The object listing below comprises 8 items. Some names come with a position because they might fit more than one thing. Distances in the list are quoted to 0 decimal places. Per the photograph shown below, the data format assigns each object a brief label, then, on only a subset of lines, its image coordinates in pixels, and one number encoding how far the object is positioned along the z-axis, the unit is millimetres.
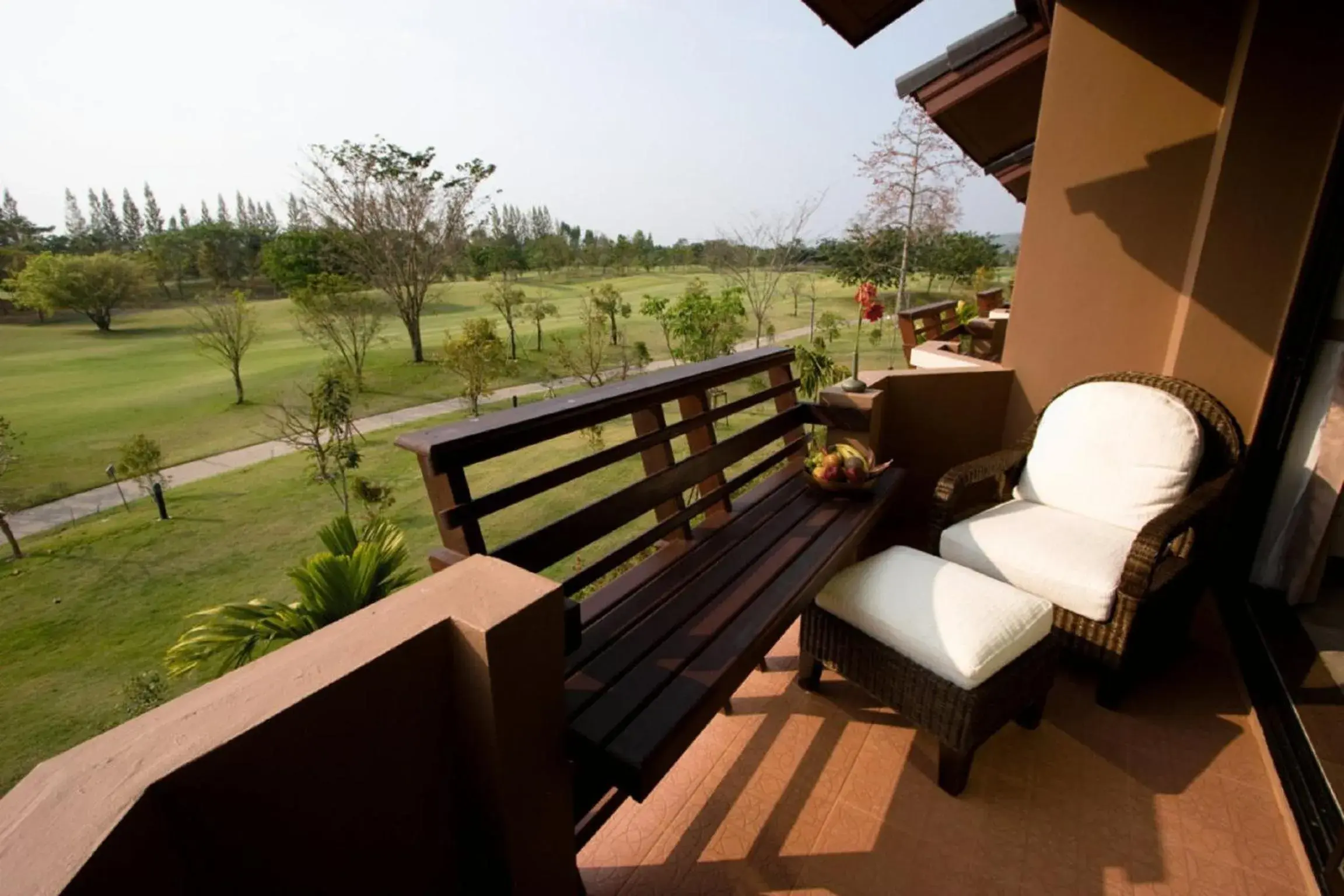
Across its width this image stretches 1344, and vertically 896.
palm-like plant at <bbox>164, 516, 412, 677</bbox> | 3188
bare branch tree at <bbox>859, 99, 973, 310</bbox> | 15750
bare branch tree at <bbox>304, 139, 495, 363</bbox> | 20266
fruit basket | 2223
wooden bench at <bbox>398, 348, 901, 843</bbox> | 1164
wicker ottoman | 1566
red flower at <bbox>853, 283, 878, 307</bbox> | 2938
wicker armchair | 1870
